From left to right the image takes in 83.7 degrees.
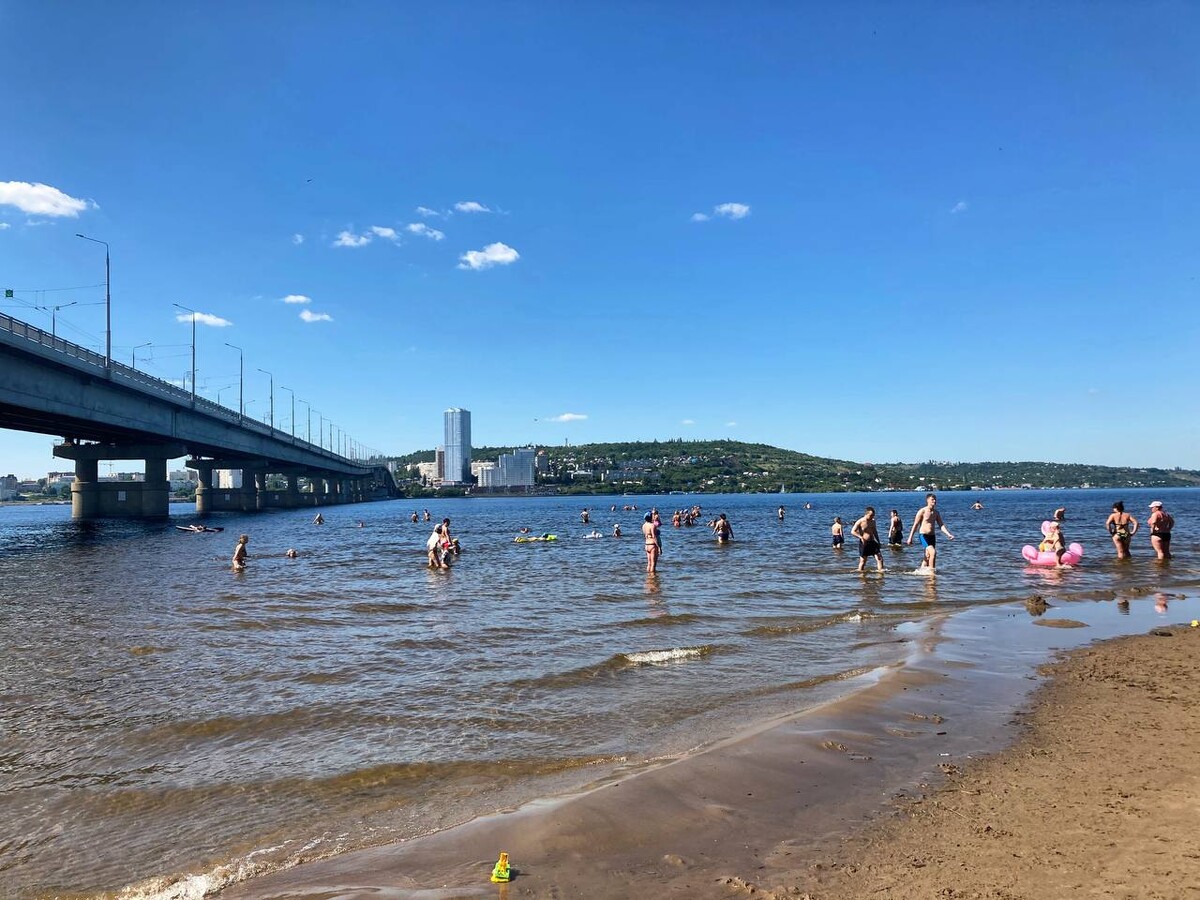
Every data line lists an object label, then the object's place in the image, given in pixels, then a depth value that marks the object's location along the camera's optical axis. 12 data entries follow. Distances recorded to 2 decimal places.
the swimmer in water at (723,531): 35.47
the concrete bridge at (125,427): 39.12
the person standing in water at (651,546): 22.98
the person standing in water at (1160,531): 22.73
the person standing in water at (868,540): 21.83
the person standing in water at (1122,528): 23.39
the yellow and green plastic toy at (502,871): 4.12
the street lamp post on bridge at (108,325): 47.16
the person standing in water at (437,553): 26.25
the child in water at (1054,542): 22.97
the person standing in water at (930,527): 20.62
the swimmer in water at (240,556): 26.75
